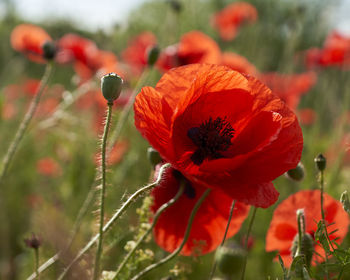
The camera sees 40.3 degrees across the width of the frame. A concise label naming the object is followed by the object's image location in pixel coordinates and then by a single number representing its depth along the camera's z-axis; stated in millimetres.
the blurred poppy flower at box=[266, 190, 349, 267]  1046
